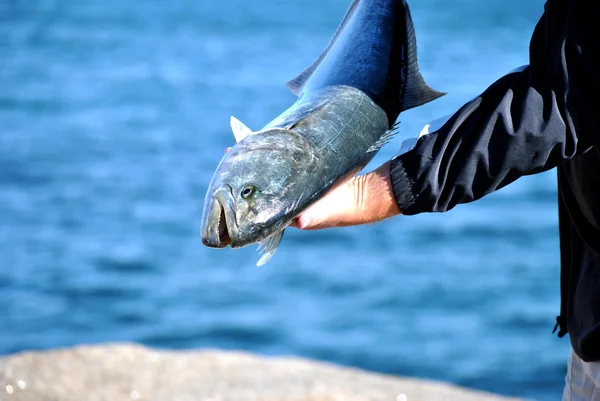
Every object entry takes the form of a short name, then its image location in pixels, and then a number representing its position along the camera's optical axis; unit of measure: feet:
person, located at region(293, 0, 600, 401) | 12.58
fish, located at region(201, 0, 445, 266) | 11.67
